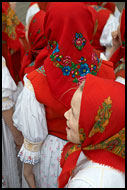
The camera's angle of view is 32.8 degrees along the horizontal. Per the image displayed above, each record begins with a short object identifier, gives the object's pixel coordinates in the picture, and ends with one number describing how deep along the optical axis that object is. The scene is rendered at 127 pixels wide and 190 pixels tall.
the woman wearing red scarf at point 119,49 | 1.44
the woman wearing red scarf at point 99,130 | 0.69
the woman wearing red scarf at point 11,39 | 1.47
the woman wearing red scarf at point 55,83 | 0.94
